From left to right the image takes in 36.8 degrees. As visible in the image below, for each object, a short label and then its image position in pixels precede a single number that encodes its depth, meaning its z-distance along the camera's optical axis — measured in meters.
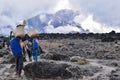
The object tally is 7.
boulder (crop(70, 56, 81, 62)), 10.96
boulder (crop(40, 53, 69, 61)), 11.26
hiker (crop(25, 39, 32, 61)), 10.38
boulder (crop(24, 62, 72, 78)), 7.47
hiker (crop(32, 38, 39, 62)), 9.98
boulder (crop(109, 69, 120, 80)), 7.32
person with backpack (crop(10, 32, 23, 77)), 7.69
